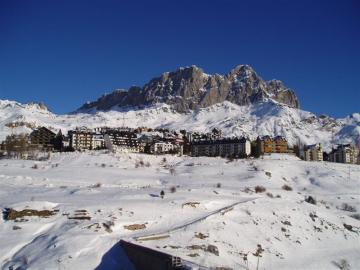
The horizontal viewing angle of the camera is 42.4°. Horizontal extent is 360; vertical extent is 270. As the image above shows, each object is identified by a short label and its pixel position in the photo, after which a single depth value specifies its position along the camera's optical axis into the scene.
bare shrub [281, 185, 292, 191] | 73.66
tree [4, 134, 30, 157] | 107.62
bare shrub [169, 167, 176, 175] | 87.36
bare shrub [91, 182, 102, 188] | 60.65
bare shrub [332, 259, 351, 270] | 37.93
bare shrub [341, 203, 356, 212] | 61.30
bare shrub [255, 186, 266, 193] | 63.90
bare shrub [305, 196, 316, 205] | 59.93
